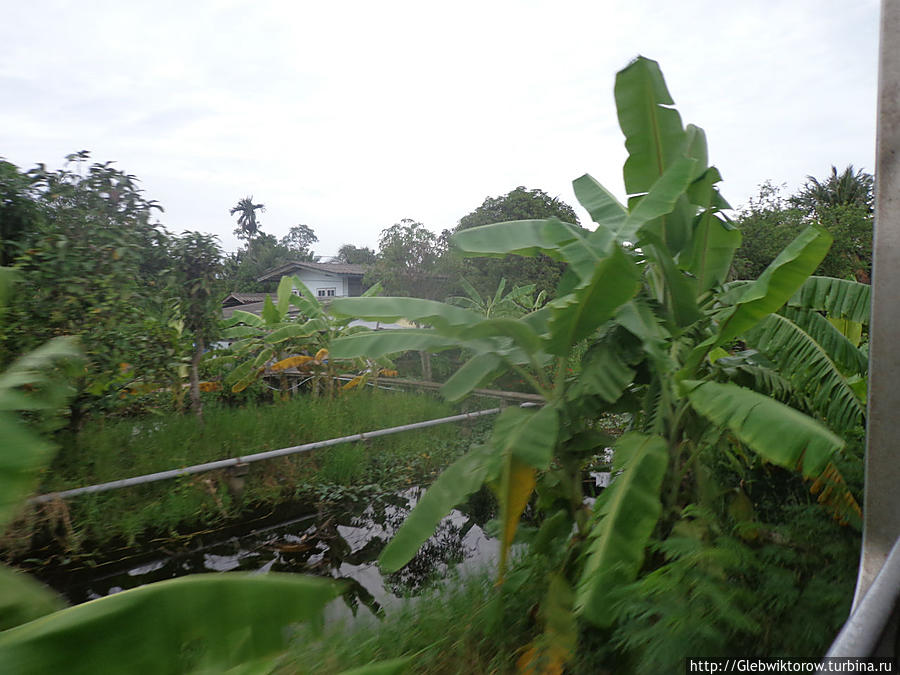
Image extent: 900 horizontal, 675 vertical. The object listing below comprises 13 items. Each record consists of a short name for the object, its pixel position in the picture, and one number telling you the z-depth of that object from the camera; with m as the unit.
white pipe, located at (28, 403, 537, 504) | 3.69
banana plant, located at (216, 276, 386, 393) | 6.96
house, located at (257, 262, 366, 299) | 26.09
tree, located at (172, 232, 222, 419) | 6.02
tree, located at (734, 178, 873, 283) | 11.67
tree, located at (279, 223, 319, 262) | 66.83
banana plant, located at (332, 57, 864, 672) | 2.16
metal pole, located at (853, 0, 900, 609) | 2.11
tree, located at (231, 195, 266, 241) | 53.50
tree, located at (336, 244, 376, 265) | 44.27
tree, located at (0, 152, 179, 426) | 4.21
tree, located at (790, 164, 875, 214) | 25.30
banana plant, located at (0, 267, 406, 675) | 0.80
